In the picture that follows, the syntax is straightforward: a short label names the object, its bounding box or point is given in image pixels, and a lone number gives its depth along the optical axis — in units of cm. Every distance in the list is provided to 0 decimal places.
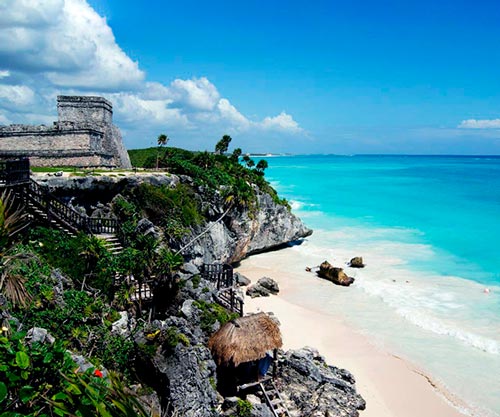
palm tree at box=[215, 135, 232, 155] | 3791
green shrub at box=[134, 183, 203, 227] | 2195
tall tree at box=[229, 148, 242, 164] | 3506
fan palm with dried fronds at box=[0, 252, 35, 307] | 869
